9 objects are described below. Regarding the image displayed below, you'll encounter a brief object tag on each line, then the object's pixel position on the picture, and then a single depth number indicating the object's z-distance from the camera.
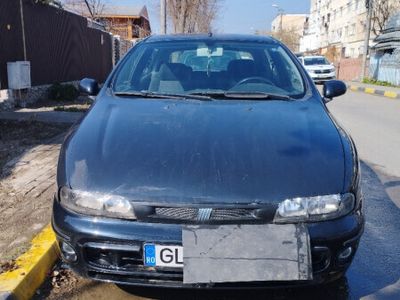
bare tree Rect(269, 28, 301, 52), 79.94
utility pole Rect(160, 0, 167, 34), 22.53
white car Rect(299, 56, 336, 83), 26.67
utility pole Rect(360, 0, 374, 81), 27.25
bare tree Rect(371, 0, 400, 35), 38.53
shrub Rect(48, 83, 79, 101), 11.66
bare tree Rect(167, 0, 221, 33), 31.93
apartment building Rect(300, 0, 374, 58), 51.19
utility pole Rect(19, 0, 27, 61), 10.12
